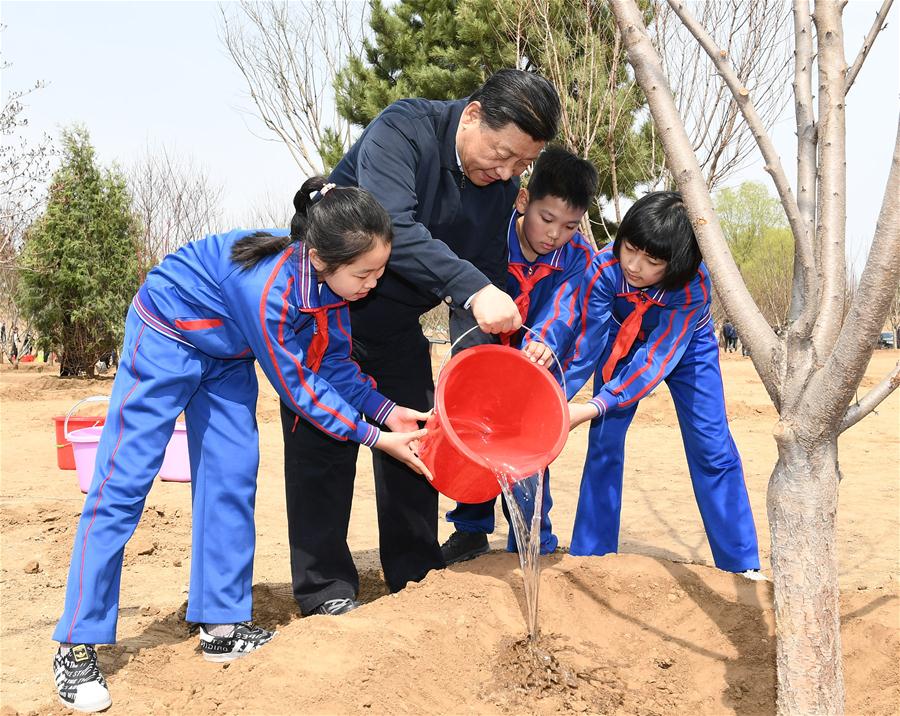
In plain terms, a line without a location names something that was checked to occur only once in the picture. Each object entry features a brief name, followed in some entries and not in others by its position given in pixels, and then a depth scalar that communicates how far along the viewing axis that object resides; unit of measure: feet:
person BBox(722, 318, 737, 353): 102.27
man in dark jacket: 8.41
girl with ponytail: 8.11
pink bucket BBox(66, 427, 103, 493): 15.83
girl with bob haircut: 10.33
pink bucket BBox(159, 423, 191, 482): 18.97
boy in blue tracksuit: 10.28
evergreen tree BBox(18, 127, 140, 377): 45.09
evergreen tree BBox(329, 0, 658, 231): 32.86
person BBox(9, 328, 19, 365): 79.48
